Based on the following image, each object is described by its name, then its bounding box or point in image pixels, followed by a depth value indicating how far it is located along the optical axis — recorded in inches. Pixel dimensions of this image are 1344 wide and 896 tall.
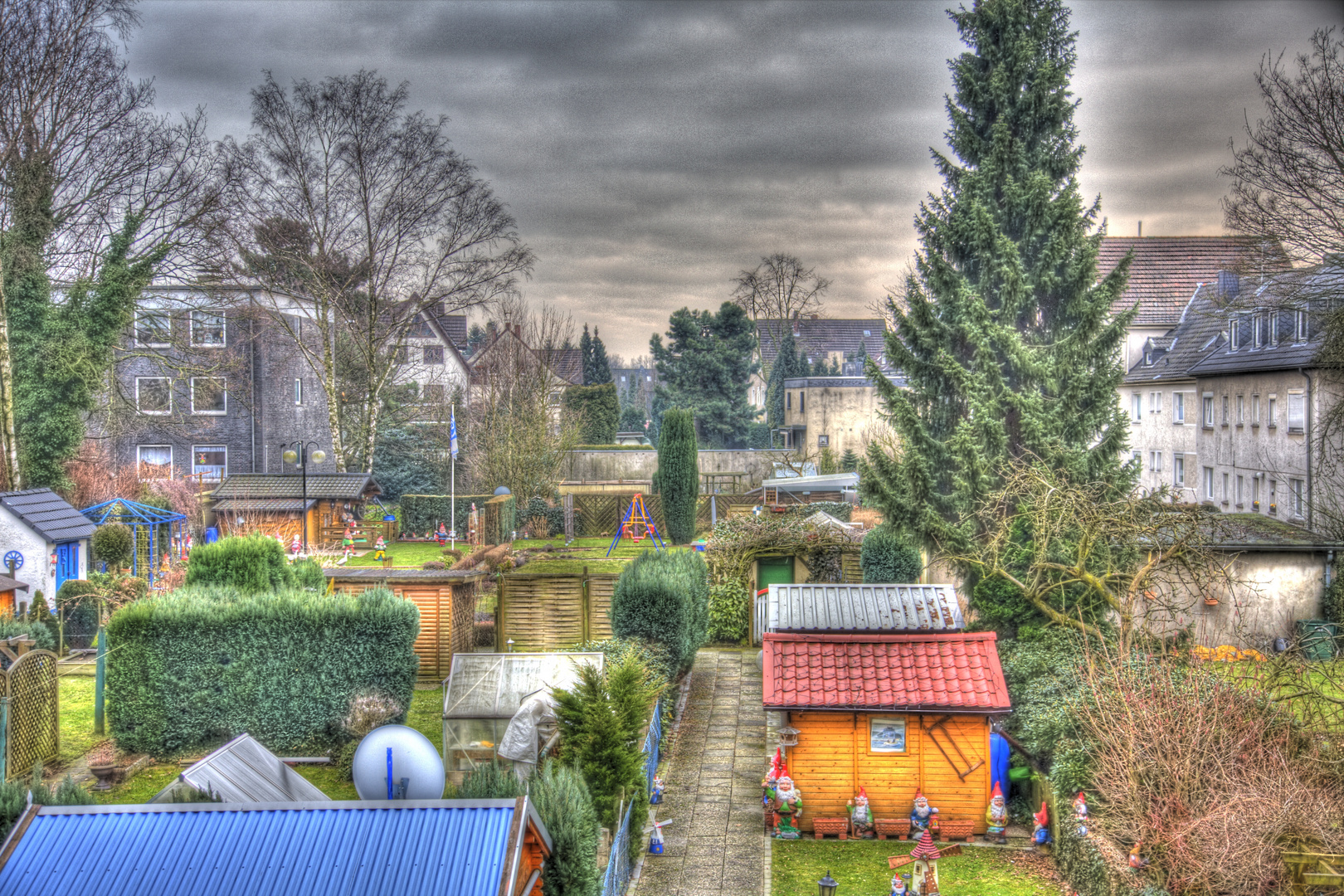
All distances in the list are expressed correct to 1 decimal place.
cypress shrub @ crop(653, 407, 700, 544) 1381.6
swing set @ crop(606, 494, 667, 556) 1310.3
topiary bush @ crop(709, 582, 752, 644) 916.0
